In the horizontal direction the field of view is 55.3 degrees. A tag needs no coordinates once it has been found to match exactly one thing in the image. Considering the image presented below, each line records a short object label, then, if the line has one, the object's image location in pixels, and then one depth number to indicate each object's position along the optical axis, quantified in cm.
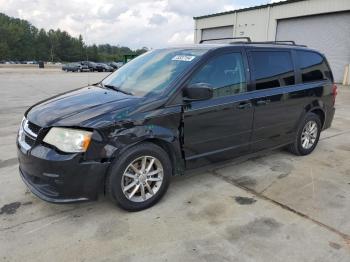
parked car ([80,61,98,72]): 4640
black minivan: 320
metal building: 2056
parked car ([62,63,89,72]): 4494
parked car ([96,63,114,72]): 4672
